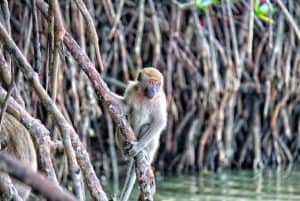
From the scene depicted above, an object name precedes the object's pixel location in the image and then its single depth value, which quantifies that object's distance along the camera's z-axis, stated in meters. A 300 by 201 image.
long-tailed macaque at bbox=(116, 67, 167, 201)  9.48
